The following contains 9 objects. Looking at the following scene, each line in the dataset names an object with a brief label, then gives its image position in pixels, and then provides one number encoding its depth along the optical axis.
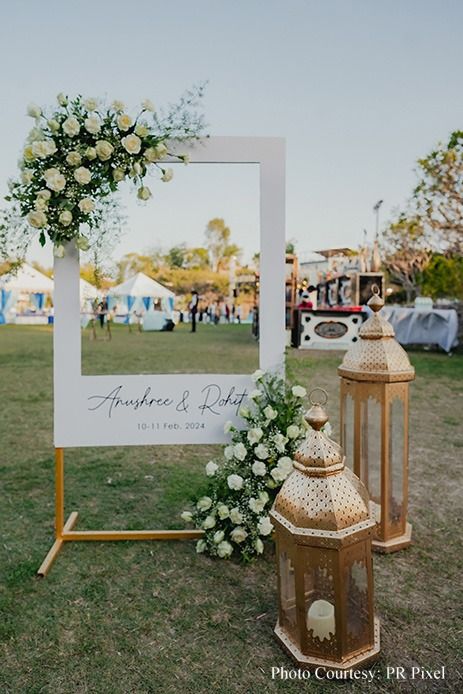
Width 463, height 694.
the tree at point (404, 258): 23.36
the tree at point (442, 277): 16.20
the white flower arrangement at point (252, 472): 2.67
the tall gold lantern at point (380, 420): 2.70
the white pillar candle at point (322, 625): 1.89
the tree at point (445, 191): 13.50
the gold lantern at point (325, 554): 1.80
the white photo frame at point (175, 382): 2.80
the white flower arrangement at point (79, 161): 2.52
